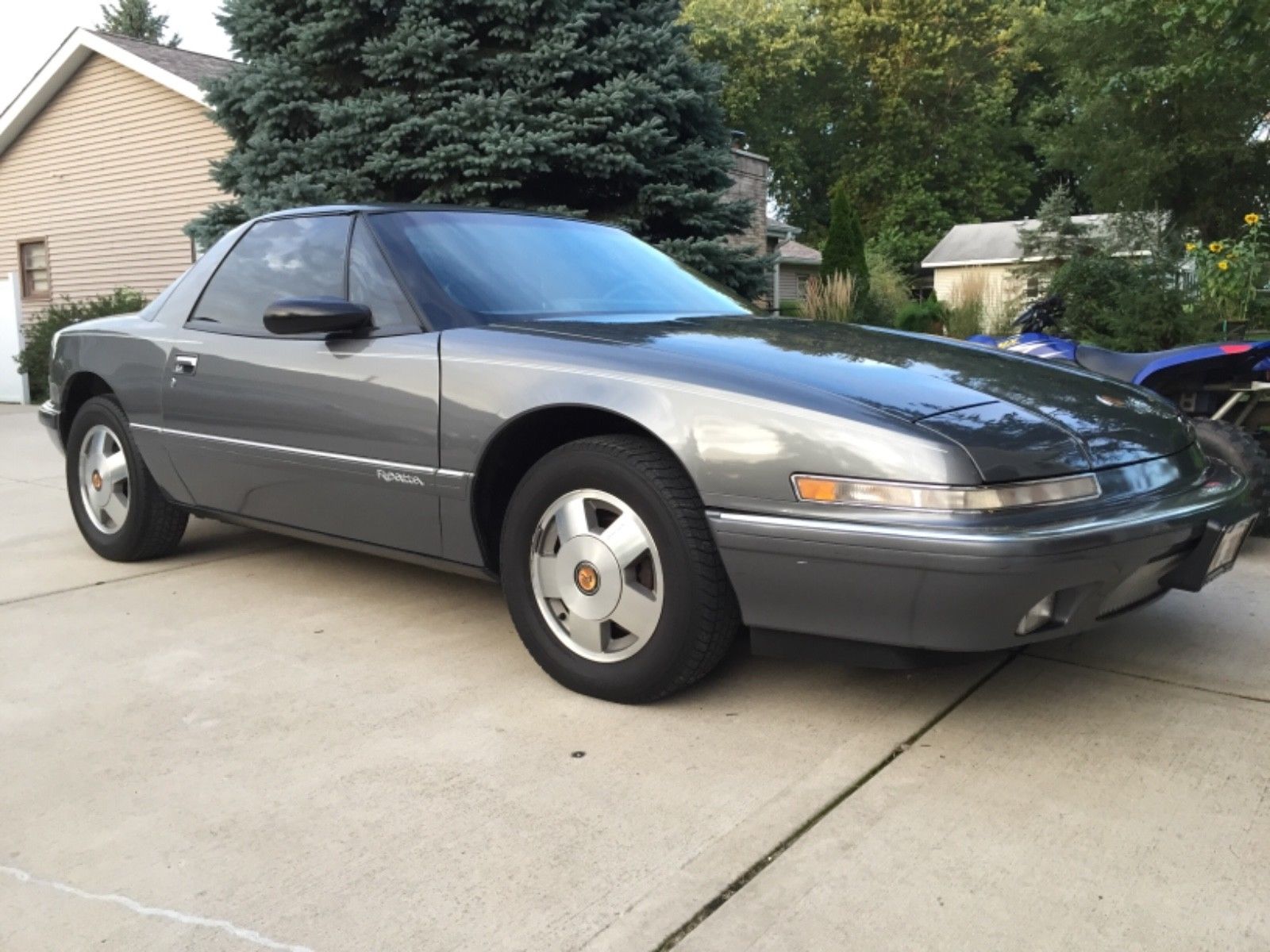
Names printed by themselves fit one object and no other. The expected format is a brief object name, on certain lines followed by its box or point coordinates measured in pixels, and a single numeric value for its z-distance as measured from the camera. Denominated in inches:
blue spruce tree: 372.2
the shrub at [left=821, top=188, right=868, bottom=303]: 903.7
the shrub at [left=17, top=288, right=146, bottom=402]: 552.1
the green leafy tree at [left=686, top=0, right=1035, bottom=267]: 1612.9
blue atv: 179.3
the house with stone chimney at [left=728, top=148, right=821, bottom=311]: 676.1
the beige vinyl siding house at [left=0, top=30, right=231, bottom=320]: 609.9
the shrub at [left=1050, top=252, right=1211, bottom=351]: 341.1
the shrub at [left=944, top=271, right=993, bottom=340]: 549.0
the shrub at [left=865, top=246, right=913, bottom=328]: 690.0
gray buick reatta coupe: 100.9
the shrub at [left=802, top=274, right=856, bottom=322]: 491.2
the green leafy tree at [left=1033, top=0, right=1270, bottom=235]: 665.0
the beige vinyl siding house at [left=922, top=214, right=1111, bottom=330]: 569.6
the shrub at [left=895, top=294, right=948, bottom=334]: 663.8
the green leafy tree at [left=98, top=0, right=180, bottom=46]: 1910.7
